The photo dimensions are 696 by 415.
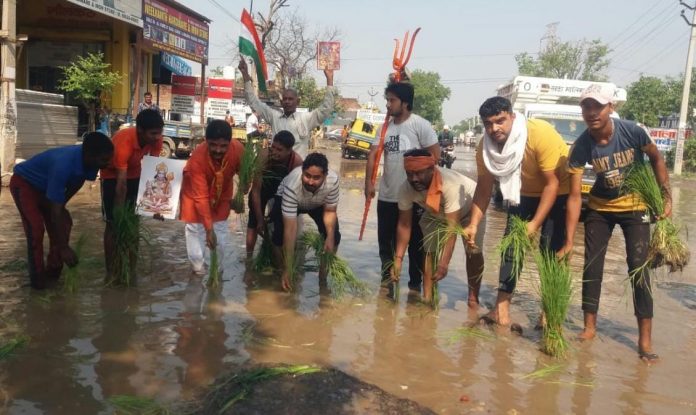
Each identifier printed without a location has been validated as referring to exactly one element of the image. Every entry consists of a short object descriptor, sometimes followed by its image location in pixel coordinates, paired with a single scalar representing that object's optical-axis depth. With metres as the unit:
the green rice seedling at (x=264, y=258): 6.02
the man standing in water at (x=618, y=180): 4.17
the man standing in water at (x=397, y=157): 5.42
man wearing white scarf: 4.37
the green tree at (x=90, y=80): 15.69
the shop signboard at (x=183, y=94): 23.47
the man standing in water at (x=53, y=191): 4.59
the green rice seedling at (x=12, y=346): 3.59
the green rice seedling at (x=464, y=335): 4.40
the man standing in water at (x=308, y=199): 5.06
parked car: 52.24
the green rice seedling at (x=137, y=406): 3.01
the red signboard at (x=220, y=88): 29.64
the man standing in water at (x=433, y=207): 4.77
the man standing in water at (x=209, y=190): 5.29
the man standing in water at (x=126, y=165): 5.17
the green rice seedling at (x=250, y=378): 3.06
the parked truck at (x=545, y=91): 16.09
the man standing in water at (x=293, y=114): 6.58
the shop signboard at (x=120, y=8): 14.69
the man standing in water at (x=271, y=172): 5.77
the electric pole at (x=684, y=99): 26.48
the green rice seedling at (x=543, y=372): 3.81
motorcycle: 24.30
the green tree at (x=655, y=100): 41.47
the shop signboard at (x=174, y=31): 18.33
